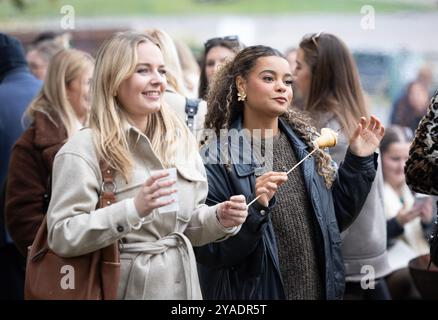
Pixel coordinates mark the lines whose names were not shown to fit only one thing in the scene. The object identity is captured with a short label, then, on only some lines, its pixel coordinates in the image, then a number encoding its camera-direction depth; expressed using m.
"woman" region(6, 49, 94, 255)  10.31
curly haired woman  8.29
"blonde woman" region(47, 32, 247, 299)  7.15
